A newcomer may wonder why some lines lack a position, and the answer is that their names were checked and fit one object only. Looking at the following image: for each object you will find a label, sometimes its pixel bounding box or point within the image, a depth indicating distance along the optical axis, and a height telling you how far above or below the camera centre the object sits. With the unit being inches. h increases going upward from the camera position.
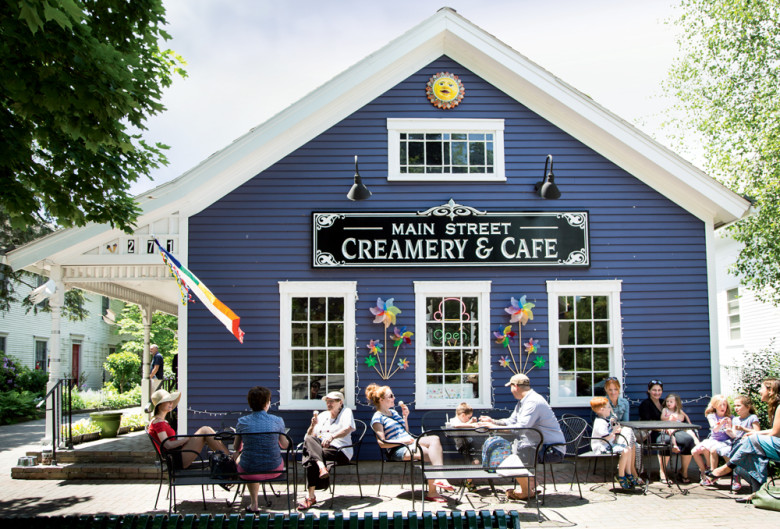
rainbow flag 339.3 +16.4
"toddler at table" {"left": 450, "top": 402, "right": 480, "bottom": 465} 308.8 -47.8
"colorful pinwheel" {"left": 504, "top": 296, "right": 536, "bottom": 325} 388.5 +7.0
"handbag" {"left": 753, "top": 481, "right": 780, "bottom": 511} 283.0 -72.3
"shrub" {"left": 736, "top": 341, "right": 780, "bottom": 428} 401.7 -32.7
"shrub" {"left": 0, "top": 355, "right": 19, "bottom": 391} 810.8 -57.6
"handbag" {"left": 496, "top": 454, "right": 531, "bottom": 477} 272.0 -57.2
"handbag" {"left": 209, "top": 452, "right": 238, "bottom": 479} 267.0 -54.3
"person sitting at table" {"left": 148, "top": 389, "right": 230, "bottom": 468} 276.4 -46.0
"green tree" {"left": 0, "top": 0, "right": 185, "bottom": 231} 227.8 +77.4
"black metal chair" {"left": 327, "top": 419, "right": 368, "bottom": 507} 372.9 -59.5
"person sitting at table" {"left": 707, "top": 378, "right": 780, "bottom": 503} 298.7 -55.1
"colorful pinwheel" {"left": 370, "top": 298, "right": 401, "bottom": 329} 386.9 +6.5
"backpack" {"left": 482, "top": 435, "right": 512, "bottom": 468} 286.8 -52.7
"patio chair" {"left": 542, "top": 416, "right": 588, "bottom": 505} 333.9 -57.6
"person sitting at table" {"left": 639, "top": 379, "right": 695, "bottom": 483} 349.1 -51.1
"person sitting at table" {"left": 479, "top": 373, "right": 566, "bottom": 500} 300.5 -43.5
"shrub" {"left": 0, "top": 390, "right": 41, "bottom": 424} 727.1 -84.5
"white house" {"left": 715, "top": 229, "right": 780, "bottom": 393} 708.0 +4.6
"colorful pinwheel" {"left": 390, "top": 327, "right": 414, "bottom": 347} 386.9 -6.9
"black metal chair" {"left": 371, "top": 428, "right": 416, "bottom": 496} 309.3 -57.3
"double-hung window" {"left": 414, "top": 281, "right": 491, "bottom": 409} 392.2 -9.9
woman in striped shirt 298.0 -50.0
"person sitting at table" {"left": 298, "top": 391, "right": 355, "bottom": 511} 295.1 -52.0
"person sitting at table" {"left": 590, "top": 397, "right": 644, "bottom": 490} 325.7 -57.8
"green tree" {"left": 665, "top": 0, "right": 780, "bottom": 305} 633.6 +213.2
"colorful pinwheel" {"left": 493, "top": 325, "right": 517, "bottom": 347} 388.5 -6.9
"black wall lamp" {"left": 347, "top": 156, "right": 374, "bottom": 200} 383.6 +73.8
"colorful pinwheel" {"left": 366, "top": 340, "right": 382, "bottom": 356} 386.0 -12.4
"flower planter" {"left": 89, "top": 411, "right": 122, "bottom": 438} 462.3 -62.8
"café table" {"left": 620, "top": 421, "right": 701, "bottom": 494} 323.6 -48.7
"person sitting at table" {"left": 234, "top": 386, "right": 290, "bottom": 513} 264.8 -46.4
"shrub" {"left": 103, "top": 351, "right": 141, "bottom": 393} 1023.6 -61.0
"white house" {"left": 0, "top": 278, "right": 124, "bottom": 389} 1012.5 -20.0
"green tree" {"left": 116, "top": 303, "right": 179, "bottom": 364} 1219.2 -6.4
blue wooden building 390.0 +44.0
